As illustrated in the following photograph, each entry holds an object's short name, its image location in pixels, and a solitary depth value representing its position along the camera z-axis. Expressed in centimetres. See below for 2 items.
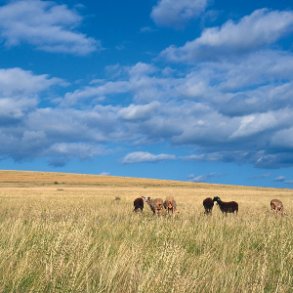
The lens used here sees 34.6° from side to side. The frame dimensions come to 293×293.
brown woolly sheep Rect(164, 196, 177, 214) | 2212
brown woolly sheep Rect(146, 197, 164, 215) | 2231
